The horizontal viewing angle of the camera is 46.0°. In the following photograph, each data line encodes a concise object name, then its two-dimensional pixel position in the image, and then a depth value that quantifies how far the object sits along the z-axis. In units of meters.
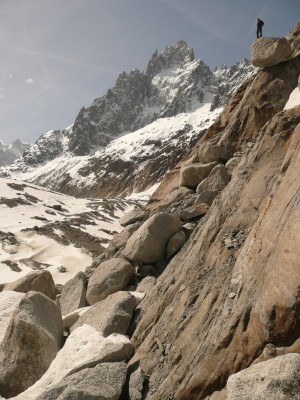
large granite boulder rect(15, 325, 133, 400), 8.95
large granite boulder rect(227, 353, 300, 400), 5.27
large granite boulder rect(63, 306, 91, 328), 12.89
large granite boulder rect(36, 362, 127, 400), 7.47
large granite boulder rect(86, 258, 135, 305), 13.34
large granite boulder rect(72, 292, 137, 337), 10.66
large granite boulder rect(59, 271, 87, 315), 14.20
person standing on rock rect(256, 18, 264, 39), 24.08
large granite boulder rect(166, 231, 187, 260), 13.41
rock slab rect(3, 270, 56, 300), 15.60
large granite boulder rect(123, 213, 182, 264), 13.43
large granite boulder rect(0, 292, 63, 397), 9.84
